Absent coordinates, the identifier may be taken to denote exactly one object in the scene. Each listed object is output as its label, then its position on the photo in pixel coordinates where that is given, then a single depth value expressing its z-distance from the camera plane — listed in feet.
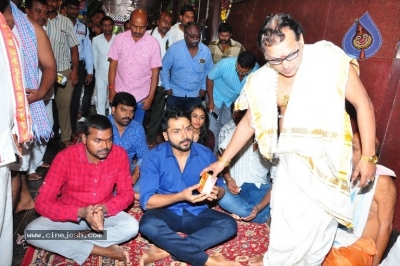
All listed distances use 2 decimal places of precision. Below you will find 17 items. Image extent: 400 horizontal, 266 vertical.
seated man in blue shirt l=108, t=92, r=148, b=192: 12.48
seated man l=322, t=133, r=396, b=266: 8.45
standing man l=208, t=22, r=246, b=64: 18.94
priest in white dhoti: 6.65
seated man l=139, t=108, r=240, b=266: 8.87
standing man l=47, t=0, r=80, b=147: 15.97
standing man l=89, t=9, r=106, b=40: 24.04
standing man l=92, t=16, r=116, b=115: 19.65
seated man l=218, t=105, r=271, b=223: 11.30
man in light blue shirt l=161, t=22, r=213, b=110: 15.93
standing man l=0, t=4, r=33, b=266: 6.31
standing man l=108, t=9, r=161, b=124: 15.19
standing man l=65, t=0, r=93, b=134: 17.67
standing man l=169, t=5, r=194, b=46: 19.57
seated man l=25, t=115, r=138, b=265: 8.73
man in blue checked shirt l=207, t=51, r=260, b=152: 14.34
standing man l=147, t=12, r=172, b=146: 18.20
